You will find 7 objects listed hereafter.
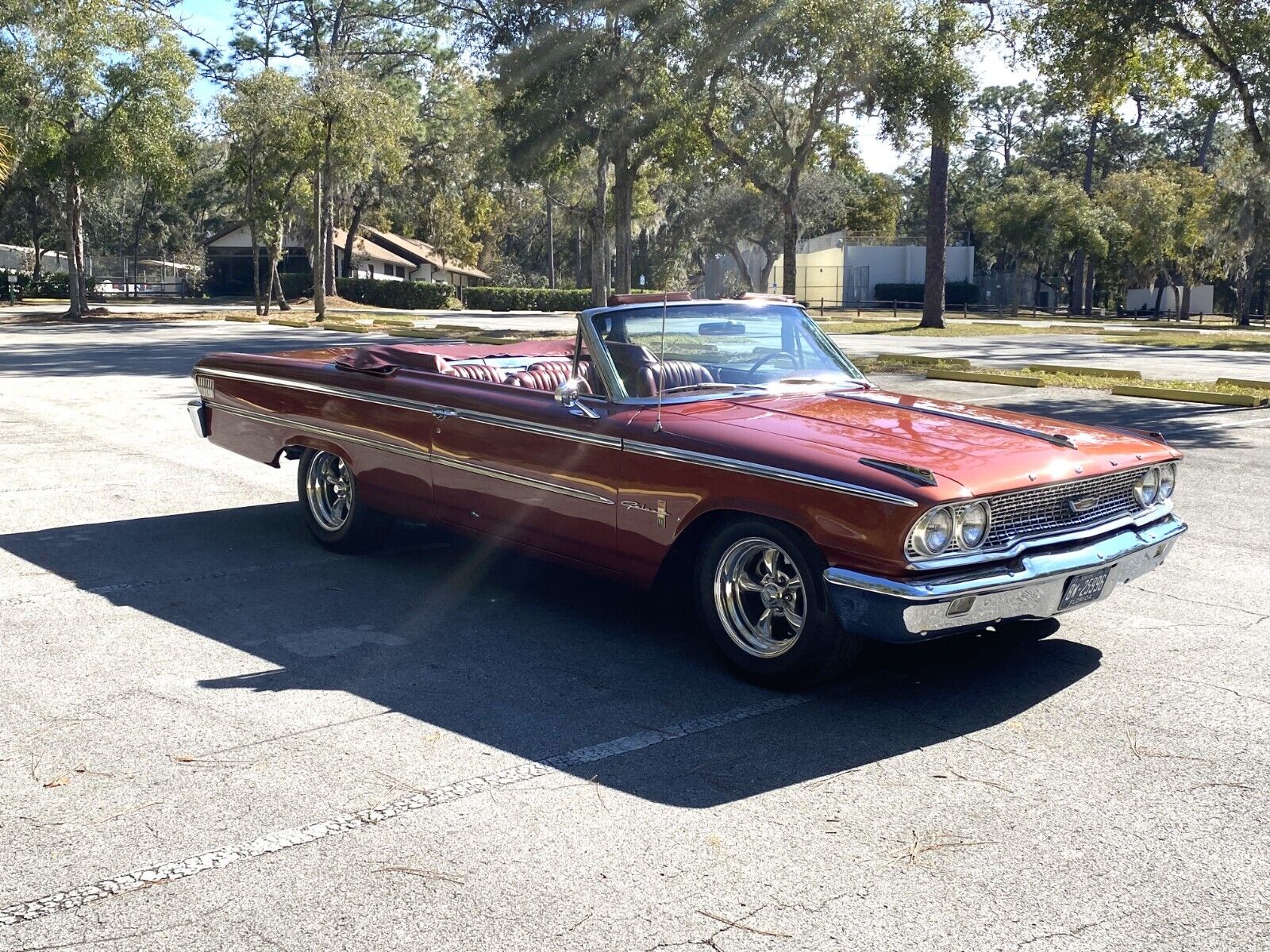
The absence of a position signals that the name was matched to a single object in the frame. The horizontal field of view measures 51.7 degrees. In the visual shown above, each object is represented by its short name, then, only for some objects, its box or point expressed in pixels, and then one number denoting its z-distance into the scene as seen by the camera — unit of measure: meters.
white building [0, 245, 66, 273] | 79.12
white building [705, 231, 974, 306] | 69.88
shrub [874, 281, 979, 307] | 67.38
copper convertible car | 4.76
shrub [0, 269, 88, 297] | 63.06
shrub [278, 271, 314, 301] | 66.20
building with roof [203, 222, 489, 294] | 71.19
